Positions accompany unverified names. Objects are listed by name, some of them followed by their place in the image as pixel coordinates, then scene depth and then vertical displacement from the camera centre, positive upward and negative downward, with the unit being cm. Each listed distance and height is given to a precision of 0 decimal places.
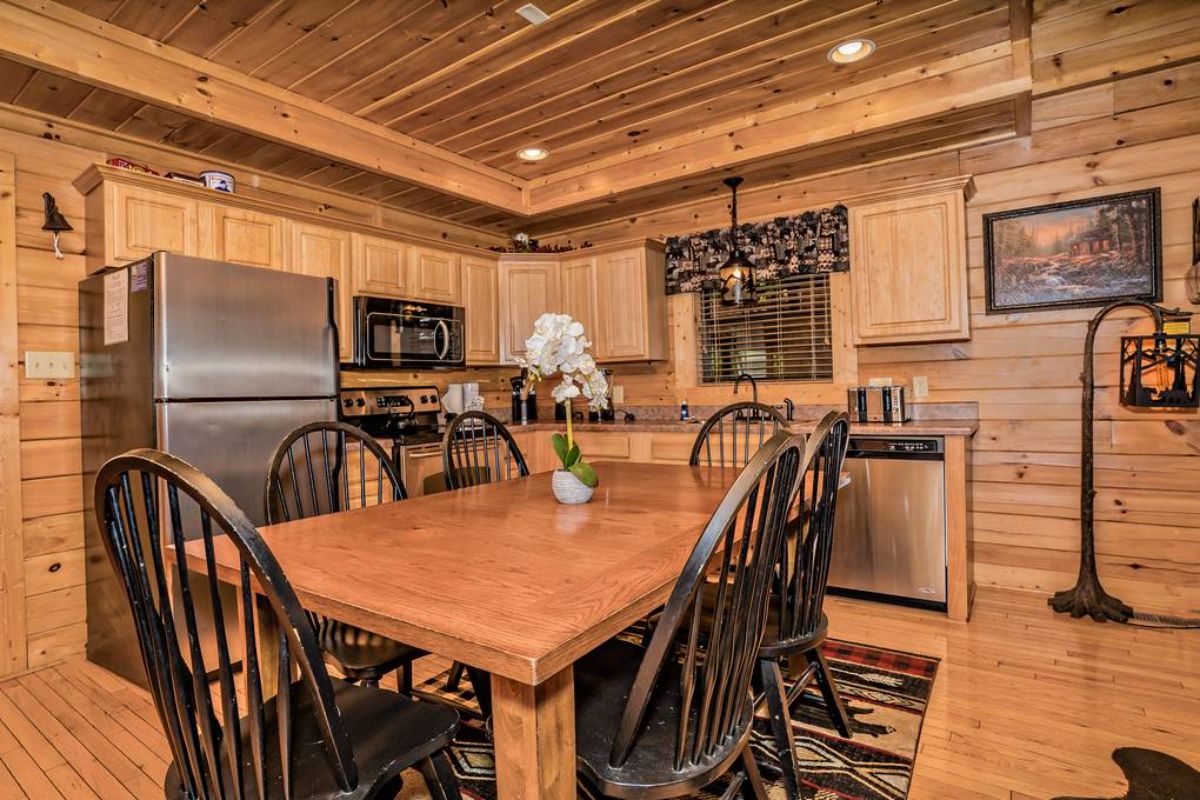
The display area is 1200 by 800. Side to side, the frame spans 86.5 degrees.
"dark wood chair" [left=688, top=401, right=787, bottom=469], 347 -24
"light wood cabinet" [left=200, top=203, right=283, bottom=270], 296 +80
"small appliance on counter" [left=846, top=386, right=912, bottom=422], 334 -7
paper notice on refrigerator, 258 +39
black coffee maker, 448 -14
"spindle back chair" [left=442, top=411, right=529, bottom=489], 222 -22
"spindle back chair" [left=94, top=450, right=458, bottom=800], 86 -42
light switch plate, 272 +17
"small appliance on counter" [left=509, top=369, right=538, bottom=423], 473 -5
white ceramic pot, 180 -26
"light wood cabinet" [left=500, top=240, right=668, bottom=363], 428 +70
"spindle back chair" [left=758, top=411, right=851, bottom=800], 155 -51
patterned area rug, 176 -107
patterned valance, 377 +91
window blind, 392 +38
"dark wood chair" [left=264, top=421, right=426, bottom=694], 156 -60
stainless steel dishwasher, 301 -64
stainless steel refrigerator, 246 +12
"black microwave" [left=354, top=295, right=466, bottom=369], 364 +39
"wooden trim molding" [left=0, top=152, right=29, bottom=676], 264 -21
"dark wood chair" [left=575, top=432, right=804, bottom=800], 100 -51
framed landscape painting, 299 +66
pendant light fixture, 375 +68
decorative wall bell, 271 +79
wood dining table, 90 -32
